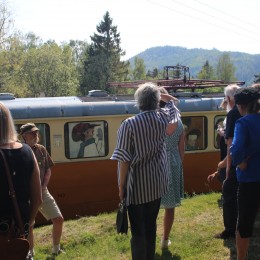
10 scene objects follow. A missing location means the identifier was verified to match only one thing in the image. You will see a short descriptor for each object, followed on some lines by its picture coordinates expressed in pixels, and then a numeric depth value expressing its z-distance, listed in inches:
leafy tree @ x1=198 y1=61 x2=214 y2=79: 3228.8
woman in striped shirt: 147.0
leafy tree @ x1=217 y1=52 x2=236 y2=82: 3969.0
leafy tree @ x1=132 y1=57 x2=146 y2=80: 3136.1
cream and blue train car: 312.0
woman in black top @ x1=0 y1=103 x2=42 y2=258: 114.1
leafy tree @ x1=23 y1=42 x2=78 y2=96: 1931.6
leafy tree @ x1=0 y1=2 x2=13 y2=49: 1459.6
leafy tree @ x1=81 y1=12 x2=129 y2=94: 2096.5
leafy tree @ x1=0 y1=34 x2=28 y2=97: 1600.6
